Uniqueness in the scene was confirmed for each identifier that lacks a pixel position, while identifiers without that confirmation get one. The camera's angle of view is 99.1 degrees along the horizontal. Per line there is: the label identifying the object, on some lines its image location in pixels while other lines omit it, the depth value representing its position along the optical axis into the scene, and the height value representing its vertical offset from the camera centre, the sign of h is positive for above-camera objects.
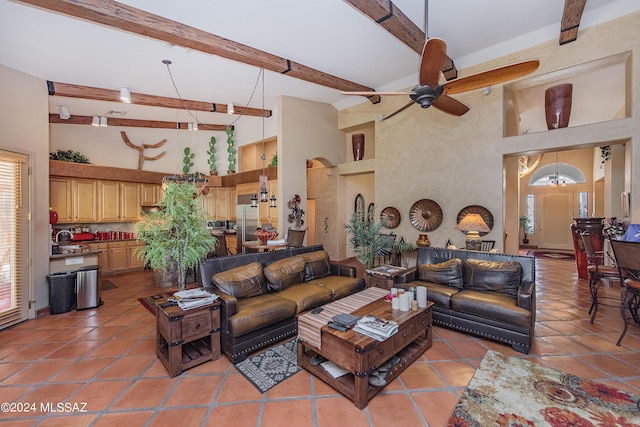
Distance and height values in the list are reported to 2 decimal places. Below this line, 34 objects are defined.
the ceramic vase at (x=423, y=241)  5.52 -0.60
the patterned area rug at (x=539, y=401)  1.94 -1.48
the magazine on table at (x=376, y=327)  2.22 -0.97
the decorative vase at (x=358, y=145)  6.98 +1.71
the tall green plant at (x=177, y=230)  2.74 -0.18
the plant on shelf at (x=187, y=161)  8.15 +1.54
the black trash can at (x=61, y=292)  4.06 -1.19
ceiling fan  2.36 +1.35
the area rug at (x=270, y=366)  2.41 -1.49
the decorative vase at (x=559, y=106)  4.44 +1.72
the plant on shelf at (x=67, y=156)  5.91 +1.25
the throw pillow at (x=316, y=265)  4.04 -0.81
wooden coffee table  2.07 -1.17
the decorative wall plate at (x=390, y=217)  6.24 -0.12
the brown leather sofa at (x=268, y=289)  2.76 -1.00
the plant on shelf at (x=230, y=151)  7.98 +1.81
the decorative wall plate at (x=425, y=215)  5.65 -0.07
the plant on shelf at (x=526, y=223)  10.66 -0.48
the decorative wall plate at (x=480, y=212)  4.99 -0.01
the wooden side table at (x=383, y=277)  3.88 -0.95
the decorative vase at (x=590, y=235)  5.50 -0.51
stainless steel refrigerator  7.20 -0.21
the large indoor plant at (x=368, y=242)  5.22 -0.58
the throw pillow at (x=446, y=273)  3.71 -0.85
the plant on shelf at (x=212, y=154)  8.38 +1.81
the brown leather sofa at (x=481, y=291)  2.92 -1.01
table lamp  4.20 -0.25
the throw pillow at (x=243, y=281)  3.14 -0.82
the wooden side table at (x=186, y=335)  2.47 -1.17
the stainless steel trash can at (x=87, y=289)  4.19 -1.18
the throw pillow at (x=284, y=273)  3.53 -0.81
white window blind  3.66 -0.30
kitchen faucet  5.71 -0.44
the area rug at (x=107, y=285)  5.35 -1.47
